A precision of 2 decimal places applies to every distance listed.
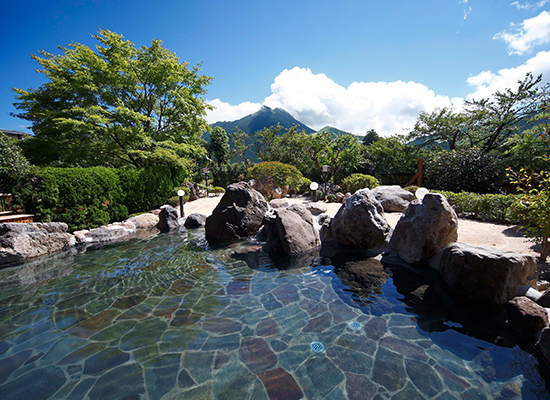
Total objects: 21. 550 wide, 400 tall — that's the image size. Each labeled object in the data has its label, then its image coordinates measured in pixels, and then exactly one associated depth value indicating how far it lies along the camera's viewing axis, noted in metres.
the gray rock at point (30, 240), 6.65
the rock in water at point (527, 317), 3.14
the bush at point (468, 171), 13.39
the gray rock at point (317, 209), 11.17
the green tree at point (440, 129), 18.94
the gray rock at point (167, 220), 10.43
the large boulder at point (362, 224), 6.82
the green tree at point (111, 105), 12.27
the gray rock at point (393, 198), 10.70
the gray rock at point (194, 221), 11.11
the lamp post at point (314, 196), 14.55
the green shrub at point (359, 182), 16.38
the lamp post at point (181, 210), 12.43
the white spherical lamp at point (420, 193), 6.56
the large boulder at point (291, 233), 6.89
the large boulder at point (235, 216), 8.80
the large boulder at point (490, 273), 3.80
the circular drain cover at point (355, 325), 3.57
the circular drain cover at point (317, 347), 3.16
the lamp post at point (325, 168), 15.14
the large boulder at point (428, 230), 5.32
